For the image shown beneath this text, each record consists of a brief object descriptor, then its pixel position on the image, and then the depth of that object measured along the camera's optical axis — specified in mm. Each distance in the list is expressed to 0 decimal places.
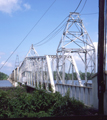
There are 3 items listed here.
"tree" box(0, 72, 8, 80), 149562
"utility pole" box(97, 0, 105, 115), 10305
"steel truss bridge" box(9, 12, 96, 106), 14992
